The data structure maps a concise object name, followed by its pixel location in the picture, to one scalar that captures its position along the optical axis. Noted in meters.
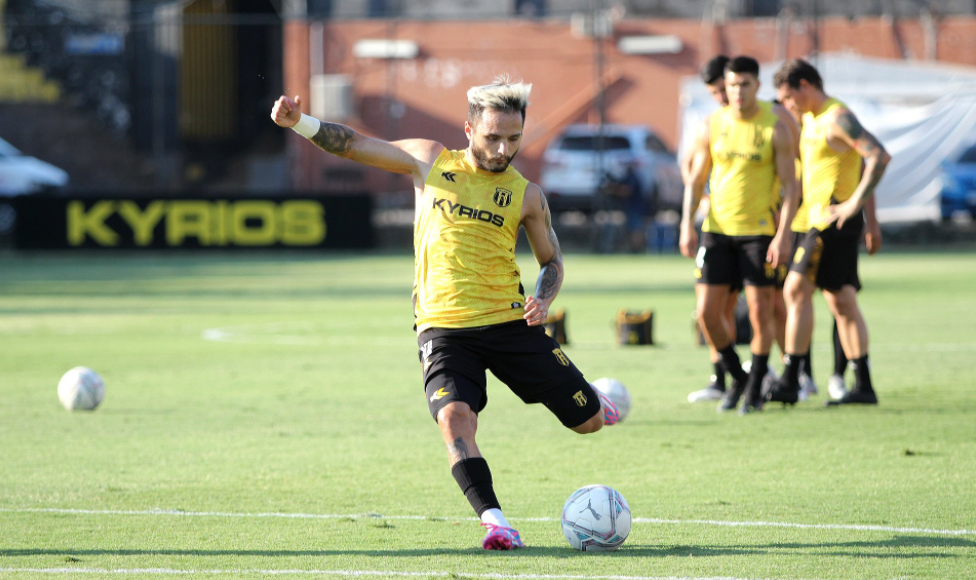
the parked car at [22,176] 62.66
